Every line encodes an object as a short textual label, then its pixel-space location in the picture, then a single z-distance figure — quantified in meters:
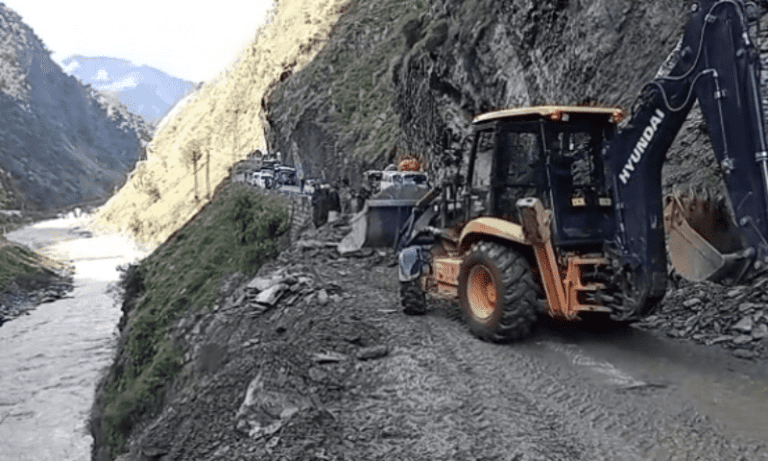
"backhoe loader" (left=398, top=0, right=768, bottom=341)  4.35
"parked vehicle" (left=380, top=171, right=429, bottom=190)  17.64
